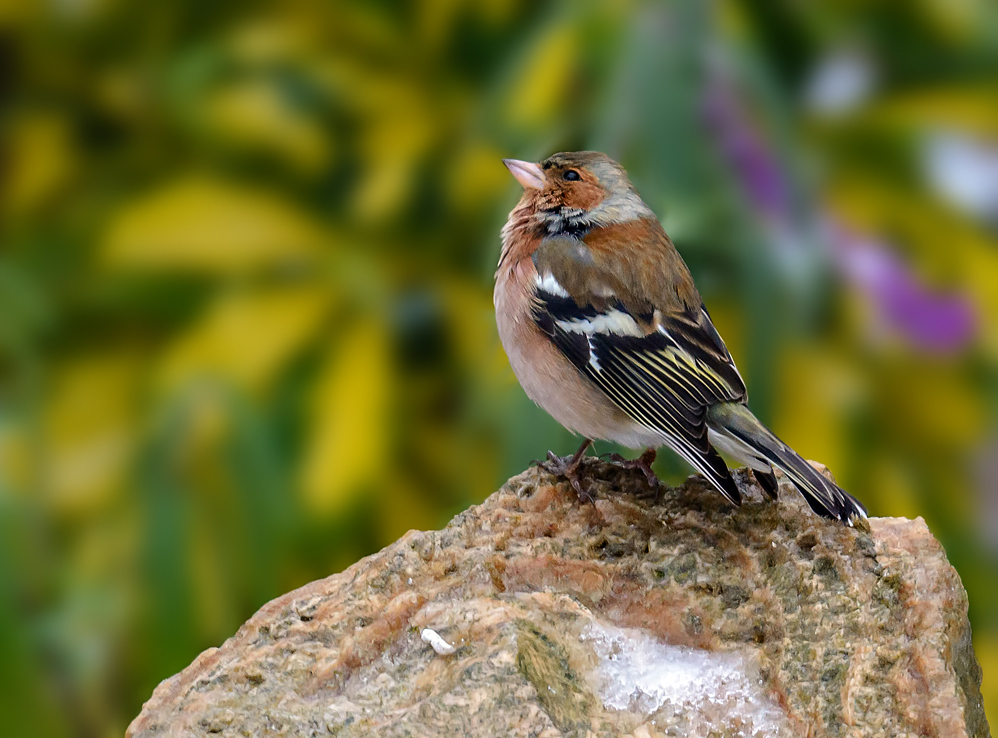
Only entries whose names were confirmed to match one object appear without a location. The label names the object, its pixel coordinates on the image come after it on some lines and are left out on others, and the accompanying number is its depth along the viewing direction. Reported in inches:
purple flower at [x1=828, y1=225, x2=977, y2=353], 297.4
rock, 132.3
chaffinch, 171.5
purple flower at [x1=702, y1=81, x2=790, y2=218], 268.2
